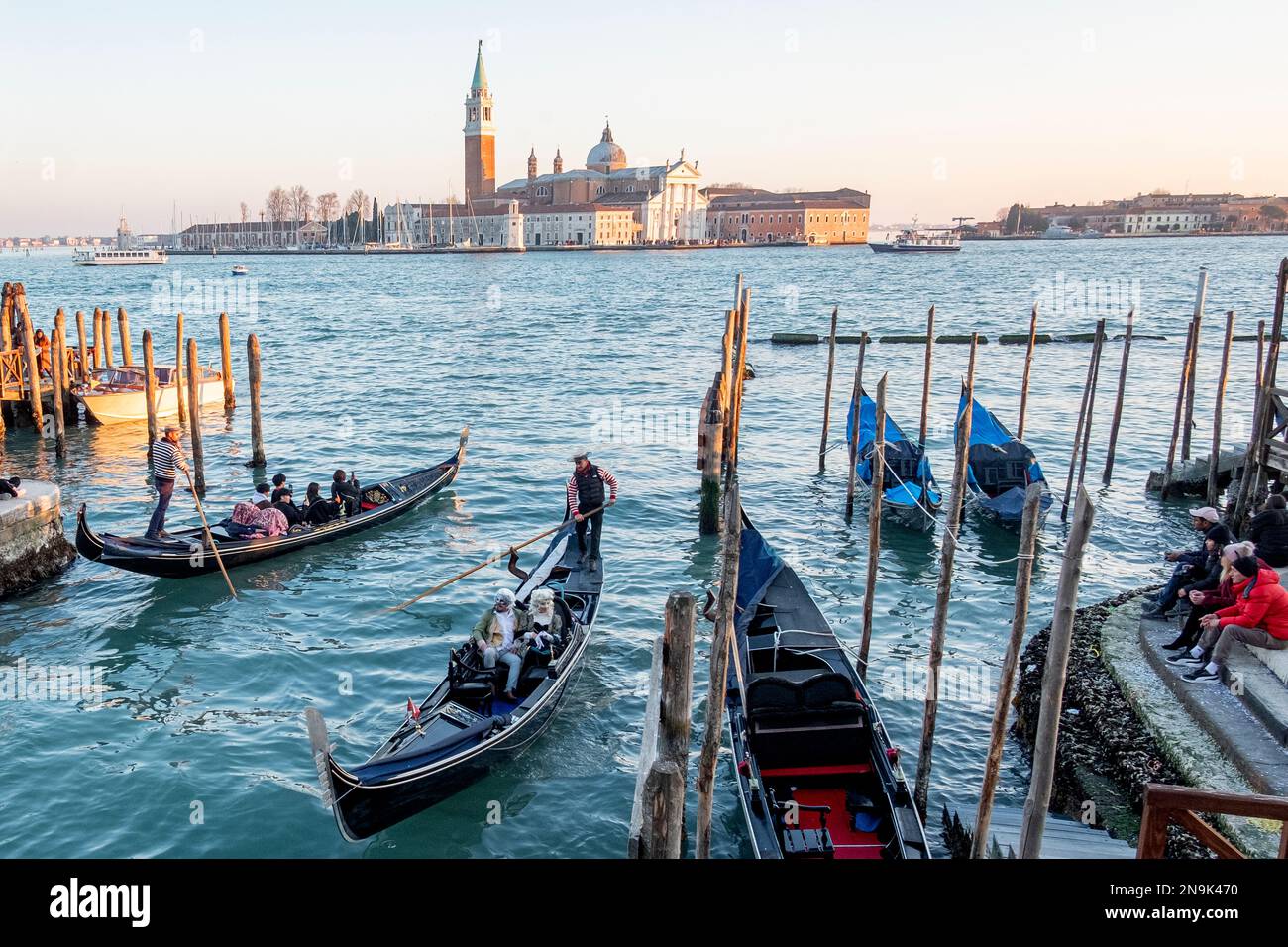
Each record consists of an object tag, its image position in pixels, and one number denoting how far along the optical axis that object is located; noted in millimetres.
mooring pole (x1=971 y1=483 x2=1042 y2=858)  4711
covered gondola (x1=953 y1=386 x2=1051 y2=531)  12162
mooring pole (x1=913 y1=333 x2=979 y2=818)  5867
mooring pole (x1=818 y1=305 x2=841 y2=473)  15062
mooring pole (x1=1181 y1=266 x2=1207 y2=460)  12414
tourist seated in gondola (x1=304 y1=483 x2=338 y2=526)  11359
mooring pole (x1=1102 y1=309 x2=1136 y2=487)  12984
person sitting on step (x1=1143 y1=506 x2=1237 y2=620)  7160
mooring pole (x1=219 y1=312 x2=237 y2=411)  17156
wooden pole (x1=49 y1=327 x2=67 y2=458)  15312
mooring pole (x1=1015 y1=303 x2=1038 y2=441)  13852
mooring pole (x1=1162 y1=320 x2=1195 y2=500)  12570
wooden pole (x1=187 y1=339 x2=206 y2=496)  13250
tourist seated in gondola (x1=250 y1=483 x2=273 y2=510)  11039
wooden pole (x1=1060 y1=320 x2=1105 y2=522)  12227
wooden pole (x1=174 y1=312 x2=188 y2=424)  14586
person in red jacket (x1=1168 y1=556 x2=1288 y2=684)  6277
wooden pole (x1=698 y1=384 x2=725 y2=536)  11820
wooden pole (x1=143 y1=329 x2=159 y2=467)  14312
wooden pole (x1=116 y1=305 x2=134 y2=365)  19188
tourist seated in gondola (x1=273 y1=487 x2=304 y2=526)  11109
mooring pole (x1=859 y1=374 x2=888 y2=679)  7164
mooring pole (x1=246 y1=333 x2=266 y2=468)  14602
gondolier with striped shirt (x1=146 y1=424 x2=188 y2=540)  10359
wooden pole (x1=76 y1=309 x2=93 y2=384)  18641
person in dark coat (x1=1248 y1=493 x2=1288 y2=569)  7848
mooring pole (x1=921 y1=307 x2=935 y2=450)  13091
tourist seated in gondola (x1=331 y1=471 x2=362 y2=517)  11672
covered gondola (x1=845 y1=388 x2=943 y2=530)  12148
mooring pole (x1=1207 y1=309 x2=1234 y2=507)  11758
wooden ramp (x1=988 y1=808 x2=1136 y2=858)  5043
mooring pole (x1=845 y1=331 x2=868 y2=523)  12648
